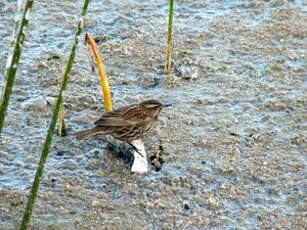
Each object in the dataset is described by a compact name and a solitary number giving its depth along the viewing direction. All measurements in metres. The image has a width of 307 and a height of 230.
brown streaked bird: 13.02
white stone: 12.66
